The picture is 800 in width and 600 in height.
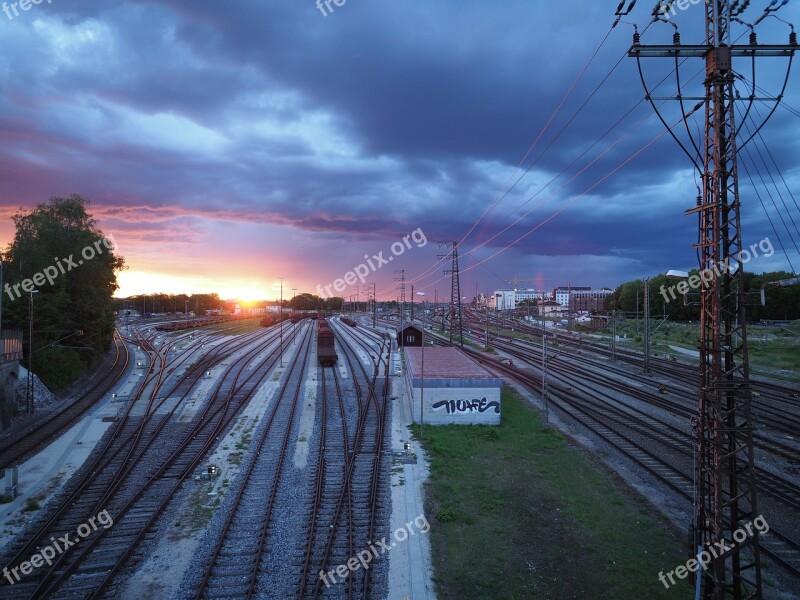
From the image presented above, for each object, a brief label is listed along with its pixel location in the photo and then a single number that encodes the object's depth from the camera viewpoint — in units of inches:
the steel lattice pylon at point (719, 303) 369.4
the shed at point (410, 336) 2146.7
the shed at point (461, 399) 945.5
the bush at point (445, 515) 541.3
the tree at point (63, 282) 1264.8
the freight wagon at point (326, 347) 1692.9
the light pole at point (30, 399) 1000.9
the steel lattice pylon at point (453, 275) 2050.9
